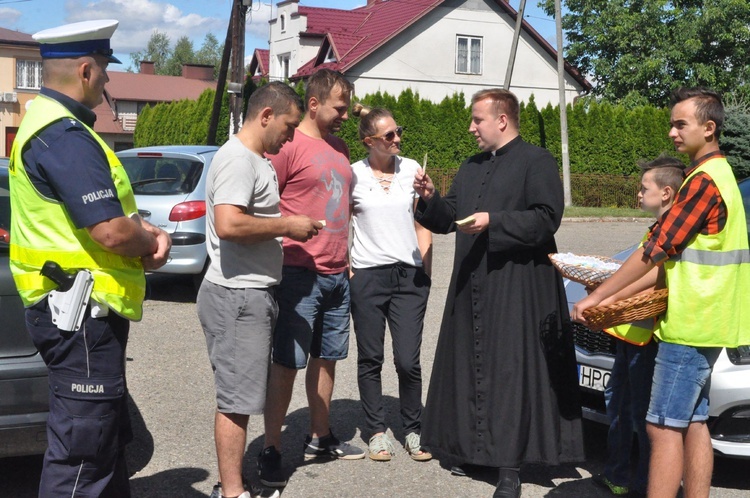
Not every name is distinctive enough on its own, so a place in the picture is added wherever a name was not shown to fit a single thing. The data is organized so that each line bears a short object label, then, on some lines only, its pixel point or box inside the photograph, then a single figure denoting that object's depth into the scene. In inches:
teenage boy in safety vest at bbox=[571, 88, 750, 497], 148.1
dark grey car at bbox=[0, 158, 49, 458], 160.6
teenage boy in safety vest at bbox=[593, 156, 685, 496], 167.9
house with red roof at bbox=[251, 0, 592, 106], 1449.3
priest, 185.9
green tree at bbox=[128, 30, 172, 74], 3993.9
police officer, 121.6
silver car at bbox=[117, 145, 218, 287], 380.2
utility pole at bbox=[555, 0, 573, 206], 1013.8
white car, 177.2
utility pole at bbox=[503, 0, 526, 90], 1043.3
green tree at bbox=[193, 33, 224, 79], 3934.3
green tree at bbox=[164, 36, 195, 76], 3927.2
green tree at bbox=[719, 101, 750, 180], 1009.5
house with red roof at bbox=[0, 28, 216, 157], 1955.0
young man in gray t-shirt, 161.6
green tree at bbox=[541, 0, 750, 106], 1505.9
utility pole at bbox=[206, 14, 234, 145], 922.1
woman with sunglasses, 205.3
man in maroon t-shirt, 188.4
